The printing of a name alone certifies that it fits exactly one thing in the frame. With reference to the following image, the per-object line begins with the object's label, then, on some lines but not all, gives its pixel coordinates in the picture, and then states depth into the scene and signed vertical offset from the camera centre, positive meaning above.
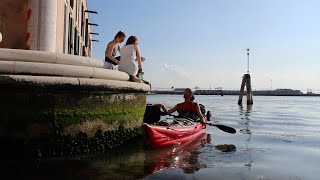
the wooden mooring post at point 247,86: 26.24 +0.62
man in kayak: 7.26 -0.46
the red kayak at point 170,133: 5.26 -0.98
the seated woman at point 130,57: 6.03 +0.83
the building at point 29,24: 5.80 +1.57
